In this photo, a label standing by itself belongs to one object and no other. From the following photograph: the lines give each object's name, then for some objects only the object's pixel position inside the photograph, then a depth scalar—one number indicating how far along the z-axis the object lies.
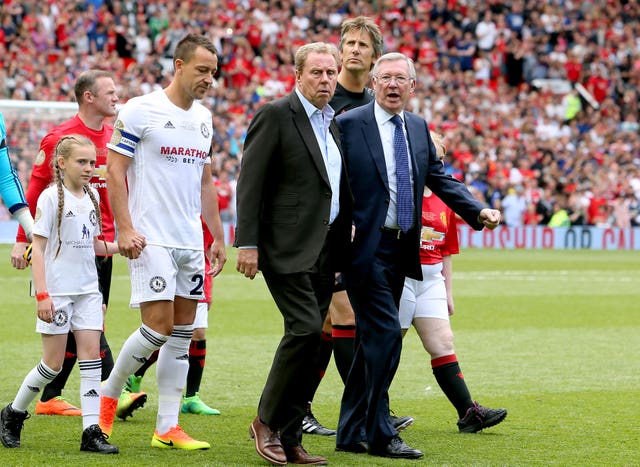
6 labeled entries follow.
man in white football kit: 13.10
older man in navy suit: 13.23
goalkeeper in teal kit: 14.89
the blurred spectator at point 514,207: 61.06
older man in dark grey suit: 12.54
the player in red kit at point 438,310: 14.86
